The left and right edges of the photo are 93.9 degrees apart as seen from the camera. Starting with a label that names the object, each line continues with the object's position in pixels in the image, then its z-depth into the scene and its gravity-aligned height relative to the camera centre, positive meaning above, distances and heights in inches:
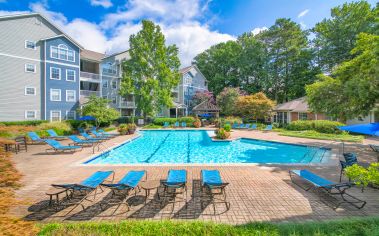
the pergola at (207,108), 1133.2 +59.5
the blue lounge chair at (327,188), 212.5 -95.9
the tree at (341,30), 1141.0 +610.2
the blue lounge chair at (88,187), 210.1 -87.0
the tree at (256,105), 1201.7 +82.9
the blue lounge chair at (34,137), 569.9 -64.8
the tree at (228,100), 1405.0 +141.3
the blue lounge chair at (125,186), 215.6 -88.3
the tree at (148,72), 1166.3 +313.4
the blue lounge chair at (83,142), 551.0 -78.7
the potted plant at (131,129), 879.1 -58.5
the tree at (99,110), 870.4 +35.5
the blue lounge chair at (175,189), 221.3 -99.2
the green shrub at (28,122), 766.4 -22.9
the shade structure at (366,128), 327.3 -21.9
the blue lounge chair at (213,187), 215.6 -88.0
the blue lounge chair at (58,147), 476.1 -81.0
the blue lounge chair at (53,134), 663.1 -66.8
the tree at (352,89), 381.8 +71.0
